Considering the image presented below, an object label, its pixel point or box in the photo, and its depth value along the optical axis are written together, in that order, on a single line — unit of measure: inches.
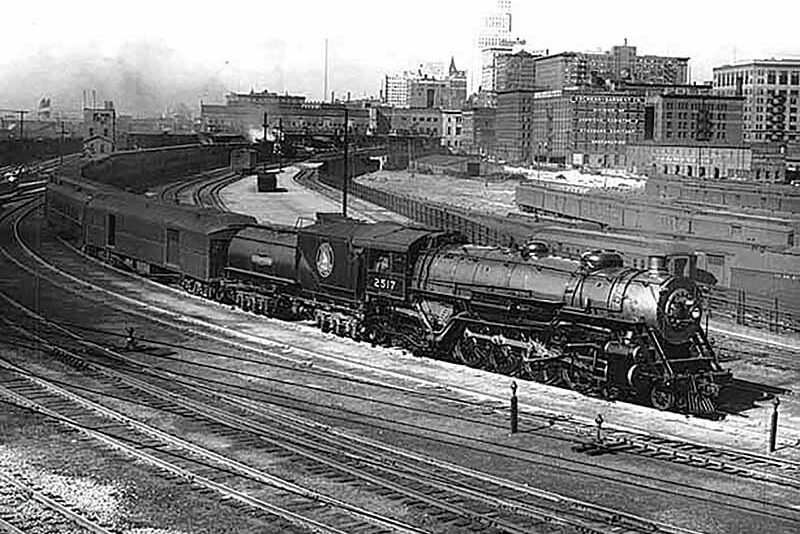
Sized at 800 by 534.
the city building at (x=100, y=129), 4456.2
